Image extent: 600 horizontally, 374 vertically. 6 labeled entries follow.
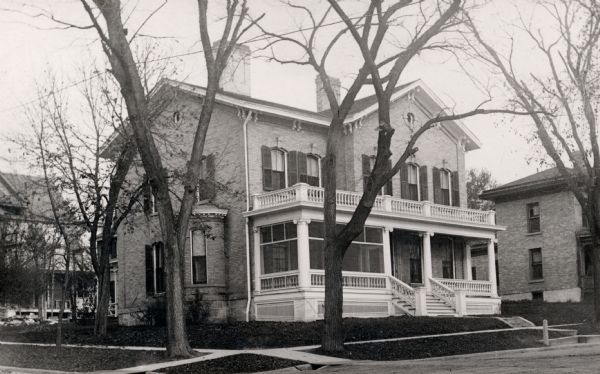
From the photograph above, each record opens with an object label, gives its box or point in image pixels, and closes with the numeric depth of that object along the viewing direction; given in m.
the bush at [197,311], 29.56
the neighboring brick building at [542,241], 42.28
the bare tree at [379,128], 19.14
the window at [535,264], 44.22
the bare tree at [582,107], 25.23
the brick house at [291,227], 29.41
